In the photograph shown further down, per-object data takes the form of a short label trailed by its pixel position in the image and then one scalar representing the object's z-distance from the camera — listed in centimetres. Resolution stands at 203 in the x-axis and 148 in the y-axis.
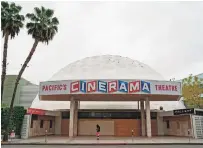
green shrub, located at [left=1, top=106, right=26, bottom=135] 1887
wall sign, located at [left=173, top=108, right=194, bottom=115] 1960
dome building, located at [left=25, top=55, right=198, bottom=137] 1804
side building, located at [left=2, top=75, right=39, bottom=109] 4381
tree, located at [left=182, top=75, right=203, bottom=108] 3105
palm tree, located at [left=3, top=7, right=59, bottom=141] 1819
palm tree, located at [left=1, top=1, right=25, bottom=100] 1681
